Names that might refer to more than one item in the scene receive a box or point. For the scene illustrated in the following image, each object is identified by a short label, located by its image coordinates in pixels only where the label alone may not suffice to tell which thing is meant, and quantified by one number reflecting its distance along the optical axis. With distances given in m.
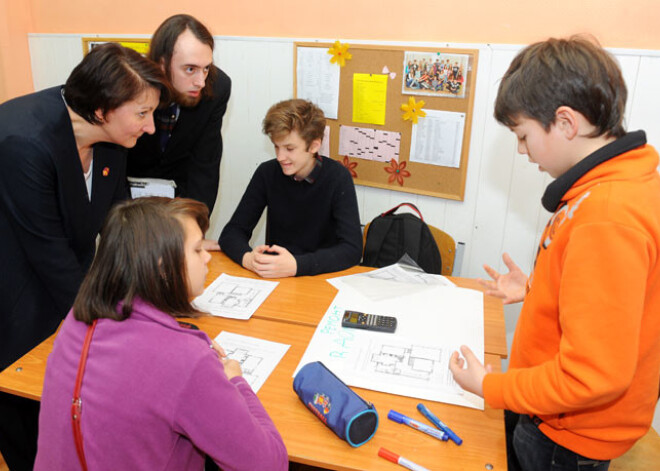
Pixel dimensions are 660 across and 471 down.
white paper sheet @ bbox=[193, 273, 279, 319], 1.62
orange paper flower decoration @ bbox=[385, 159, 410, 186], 2.53
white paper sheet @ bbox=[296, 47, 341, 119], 2.52
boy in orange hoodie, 0.87
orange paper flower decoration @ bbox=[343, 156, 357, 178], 2.63
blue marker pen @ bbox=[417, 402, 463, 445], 1.12
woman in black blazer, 1.46
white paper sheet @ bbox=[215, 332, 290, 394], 1.32
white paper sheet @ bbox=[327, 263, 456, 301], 1.77
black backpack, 2.09
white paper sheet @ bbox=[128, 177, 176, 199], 2.06
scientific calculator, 1.51
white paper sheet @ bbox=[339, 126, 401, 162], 2.50
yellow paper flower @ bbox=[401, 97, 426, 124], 2.38
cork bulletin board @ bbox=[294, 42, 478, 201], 2.30
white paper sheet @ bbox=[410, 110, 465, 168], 2.36
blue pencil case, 1.10
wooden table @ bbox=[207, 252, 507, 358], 1.56
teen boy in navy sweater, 2.03
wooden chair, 2.17
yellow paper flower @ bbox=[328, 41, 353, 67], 2.45
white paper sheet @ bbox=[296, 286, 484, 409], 1.29
